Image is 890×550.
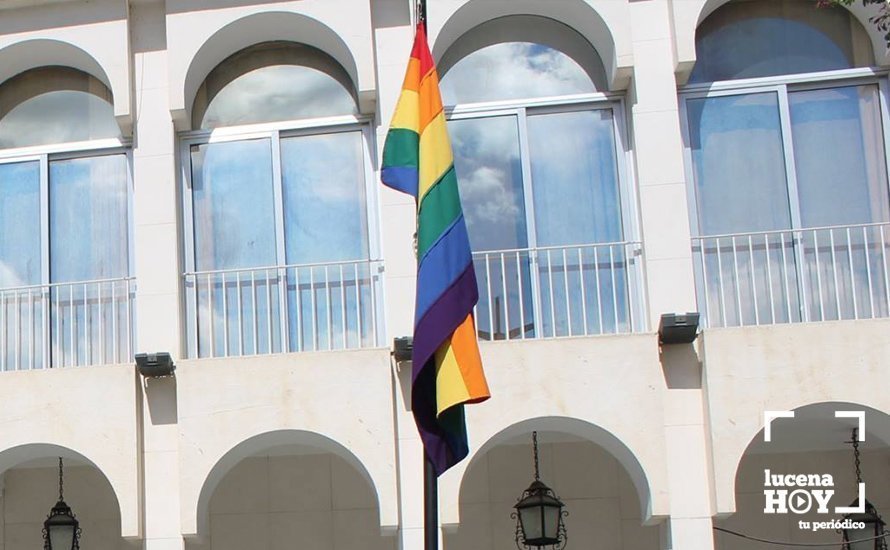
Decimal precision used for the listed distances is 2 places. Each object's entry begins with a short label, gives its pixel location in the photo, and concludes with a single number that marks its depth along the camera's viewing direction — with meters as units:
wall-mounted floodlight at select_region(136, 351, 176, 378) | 12.43
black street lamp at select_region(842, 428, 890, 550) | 12.60
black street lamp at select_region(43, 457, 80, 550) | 13.52
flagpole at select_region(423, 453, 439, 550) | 7.89
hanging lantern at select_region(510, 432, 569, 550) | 12.77
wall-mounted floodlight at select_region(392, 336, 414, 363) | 12.24
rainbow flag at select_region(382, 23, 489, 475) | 8.16
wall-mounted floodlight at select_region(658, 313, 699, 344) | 12.10
